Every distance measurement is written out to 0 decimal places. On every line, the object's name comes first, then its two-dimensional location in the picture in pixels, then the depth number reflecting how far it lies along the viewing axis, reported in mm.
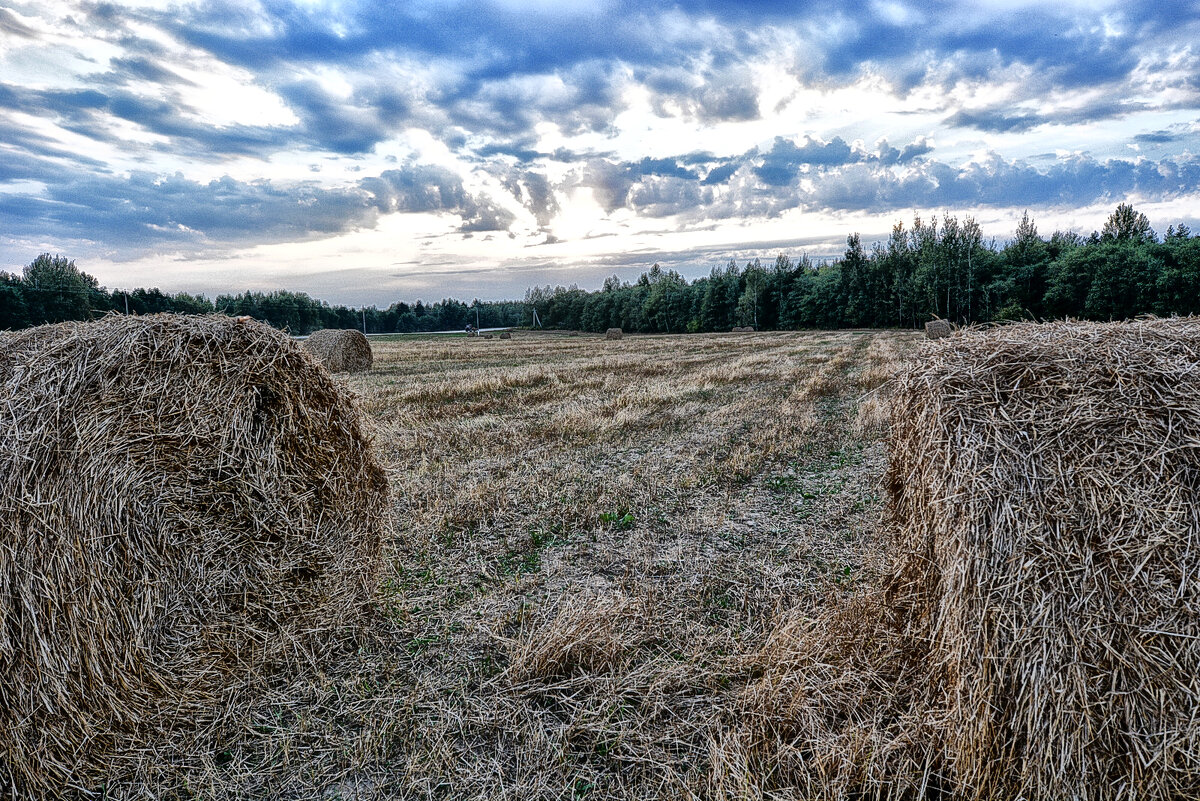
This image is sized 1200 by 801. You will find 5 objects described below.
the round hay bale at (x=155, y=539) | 2973
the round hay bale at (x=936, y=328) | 34125
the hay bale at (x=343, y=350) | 23734
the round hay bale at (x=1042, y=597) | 2350
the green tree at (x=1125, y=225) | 58750
